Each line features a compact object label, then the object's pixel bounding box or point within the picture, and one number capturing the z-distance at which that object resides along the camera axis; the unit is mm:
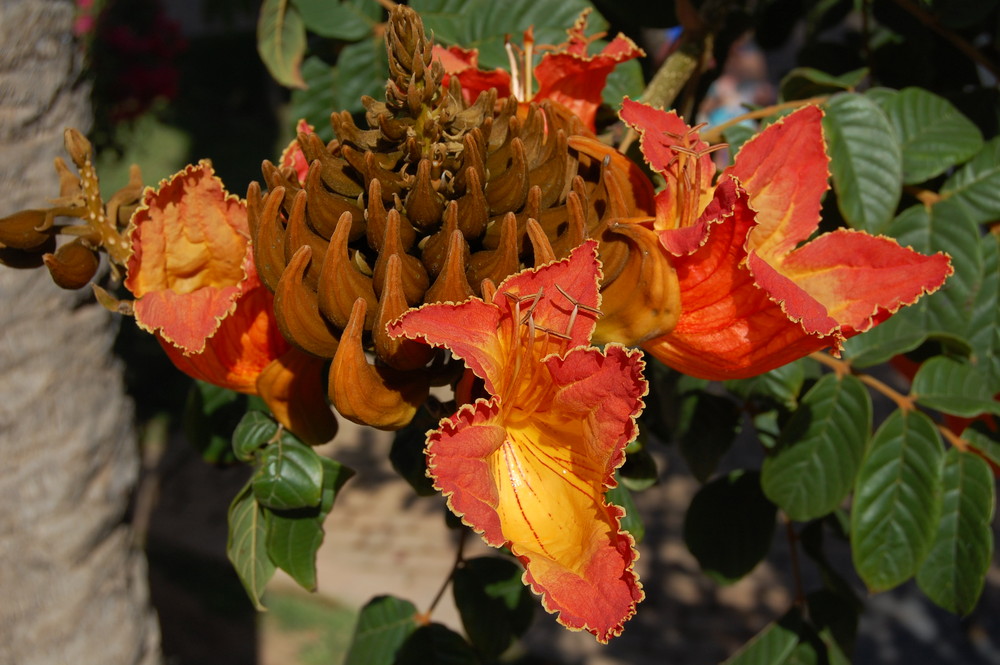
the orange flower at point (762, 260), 494
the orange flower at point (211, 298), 514
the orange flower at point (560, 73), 550
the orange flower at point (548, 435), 466
